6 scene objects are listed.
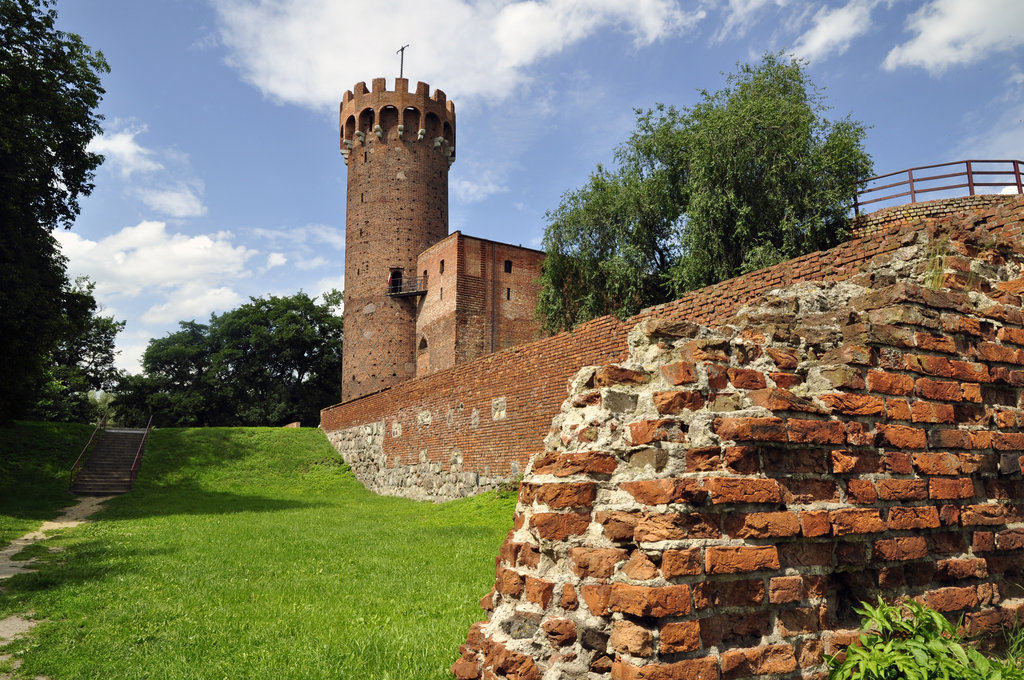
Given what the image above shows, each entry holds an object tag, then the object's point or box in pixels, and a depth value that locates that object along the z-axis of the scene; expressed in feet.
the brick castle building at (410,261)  92.38
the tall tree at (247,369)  136.36
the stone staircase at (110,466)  60.90
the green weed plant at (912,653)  7.20
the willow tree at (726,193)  57.57
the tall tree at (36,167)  44.29
